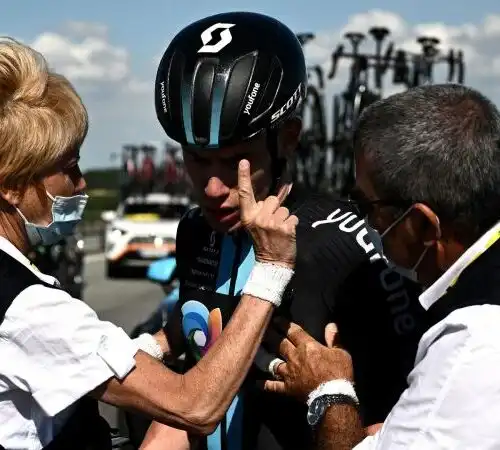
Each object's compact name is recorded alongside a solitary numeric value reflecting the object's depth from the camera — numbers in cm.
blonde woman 254
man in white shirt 203
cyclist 288
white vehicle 2473
